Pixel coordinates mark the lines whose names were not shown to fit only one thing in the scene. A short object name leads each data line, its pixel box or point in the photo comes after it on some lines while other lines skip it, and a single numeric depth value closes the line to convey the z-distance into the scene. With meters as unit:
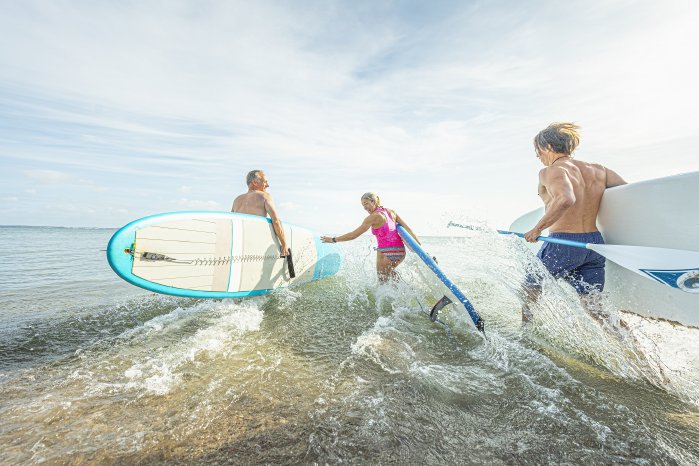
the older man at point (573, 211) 3.06
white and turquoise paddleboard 3.47
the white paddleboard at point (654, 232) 2.70
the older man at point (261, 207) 5.09
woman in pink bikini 5.19
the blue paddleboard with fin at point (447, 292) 3.58
